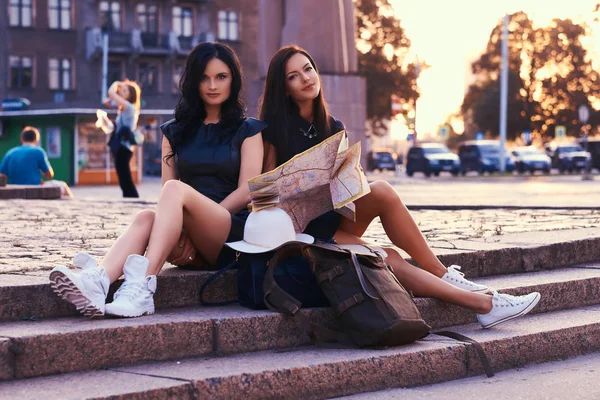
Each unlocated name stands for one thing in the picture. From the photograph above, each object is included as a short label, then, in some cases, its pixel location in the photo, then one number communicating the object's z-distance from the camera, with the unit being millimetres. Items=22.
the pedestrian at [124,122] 14602
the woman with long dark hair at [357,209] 5680
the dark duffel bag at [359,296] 4945
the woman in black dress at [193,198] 4926
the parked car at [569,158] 52094
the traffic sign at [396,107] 36209
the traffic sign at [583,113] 41781
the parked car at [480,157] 50719
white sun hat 5219
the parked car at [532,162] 51375
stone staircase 4359
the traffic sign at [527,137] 62438
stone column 20906
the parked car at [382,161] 66062
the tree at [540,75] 67375
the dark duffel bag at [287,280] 5215
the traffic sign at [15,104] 39125
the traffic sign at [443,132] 59697
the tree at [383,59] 59719
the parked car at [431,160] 46906
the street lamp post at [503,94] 47562
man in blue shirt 16734
